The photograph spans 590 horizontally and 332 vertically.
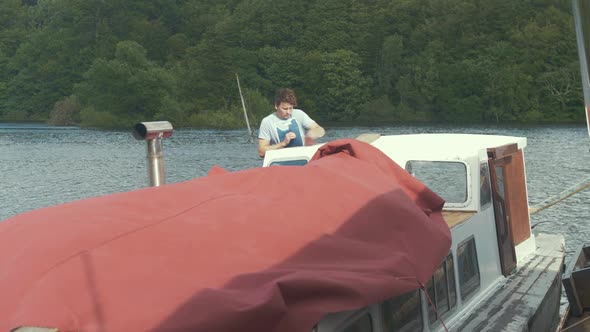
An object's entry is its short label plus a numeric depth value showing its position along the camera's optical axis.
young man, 8.44
